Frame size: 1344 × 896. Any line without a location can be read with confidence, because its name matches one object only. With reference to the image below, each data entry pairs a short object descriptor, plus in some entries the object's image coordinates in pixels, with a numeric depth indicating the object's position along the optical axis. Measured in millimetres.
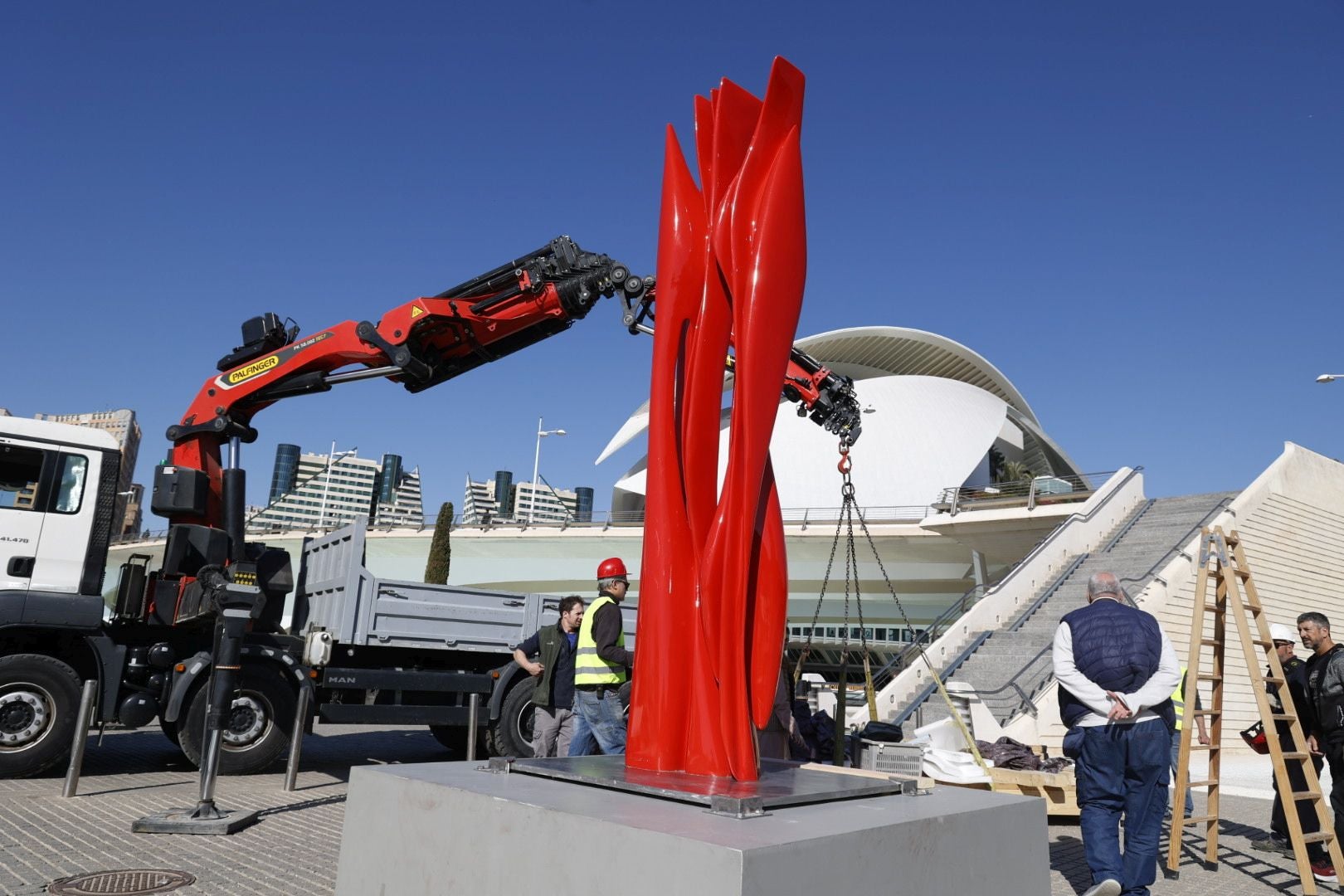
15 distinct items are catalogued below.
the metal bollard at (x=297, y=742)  7277
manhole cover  4352
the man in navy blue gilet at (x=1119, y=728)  4281
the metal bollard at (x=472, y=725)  8148
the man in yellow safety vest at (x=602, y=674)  5996
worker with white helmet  5824
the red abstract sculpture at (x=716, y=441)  3549
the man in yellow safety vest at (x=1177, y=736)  7141
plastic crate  5938
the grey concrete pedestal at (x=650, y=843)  2285
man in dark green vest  7055
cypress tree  27219
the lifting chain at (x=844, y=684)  6020
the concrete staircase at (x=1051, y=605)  12641
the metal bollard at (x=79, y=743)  6562
